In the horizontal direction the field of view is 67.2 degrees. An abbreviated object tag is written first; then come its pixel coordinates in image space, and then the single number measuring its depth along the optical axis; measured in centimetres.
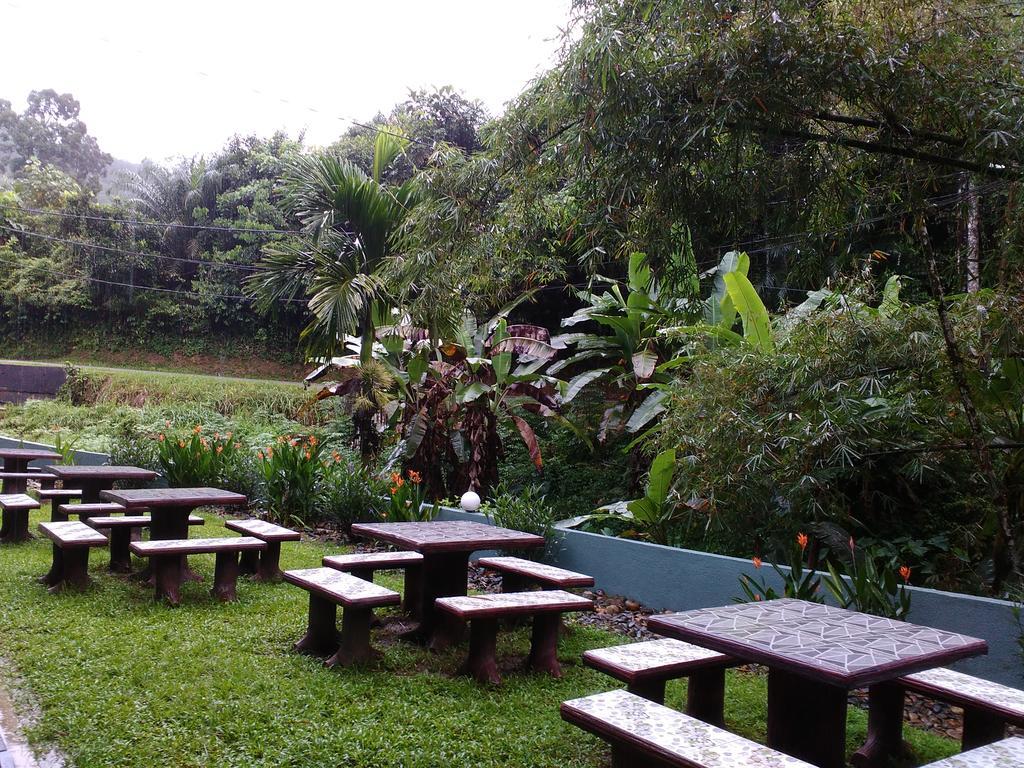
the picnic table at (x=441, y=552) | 471
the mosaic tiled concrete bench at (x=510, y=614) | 401
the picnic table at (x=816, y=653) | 274
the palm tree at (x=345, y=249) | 948
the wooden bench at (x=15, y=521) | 730
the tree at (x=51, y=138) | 4509
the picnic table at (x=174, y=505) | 592
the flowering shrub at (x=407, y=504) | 706
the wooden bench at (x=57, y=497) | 766
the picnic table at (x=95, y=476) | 749
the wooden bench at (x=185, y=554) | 523
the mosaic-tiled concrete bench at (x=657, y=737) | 242
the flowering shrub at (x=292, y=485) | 831
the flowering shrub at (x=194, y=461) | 880
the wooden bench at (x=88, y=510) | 658
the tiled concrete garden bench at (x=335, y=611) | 412
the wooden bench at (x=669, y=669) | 330
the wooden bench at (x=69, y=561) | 554
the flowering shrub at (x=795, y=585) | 473
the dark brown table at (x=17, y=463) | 929
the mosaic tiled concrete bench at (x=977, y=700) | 308
